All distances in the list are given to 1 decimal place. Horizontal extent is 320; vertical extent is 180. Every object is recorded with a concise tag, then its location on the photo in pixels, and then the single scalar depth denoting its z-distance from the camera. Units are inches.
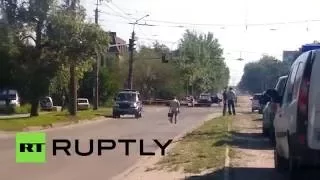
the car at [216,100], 4461.1
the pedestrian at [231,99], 1686.8
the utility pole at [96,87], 2127.5
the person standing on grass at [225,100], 1731.2
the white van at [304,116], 382.3
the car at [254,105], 2508.1
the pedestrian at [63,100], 2806.6
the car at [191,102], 3727.9
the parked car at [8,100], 2477.9
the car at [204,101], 3809.1
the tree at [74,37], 1590.8
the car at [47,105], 2674.7
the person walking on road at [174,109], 1625.2
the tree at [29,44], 1592.0
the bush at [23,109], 2444.0
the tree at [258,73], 6058.1
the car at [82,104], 2734.5
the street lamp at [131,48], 2672.2
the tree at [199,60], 4630.9
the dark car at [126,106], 2050.9
